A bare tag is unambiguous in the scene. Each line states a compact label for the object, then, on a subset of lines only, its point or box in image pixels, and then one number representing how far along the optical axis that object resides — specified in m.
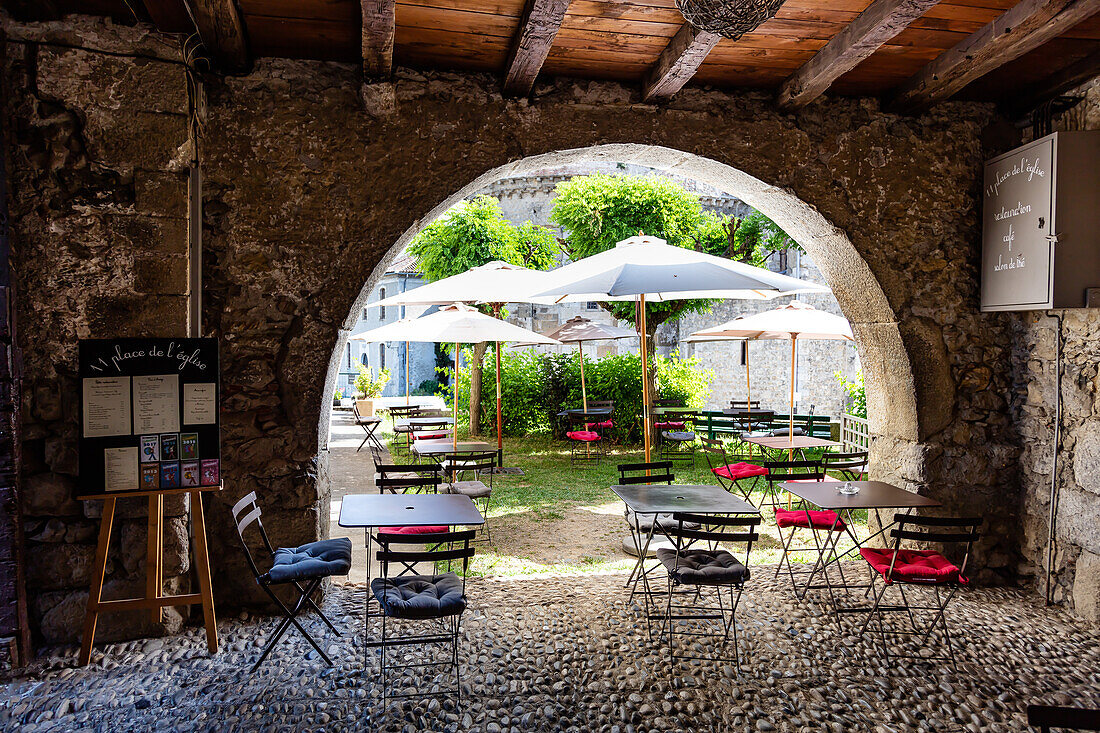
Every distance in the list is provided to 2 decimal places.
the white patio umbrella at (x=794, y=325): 7.56
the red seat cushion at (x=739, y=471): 6.52
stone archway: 4.67
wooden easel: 3.42
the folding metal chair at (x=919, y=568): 3.63
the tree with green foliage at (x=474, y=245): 12.62
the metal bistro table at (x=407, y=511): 3.46
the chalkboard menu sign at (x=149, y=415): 3.42
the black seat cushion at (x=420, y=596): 3.13
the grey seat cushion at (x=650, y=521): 4.65
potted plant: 14.40
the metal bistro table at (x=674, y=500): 3.96
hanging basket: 2.49
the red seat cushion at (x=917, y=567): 3.64
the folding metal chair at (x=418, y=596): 3.13
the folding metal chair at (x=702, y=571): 3.58
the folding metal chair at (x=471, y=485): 5.80
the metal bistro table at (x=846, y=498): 3.97
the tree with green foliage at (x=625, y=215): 12.84
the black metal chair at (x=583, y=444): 9.57
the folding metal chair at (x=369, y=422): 9.66
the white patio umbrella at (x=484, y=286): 7.16
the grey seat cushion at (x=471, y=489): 5.89
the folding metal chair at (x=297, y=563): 3.46
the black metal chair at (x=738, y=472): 6.52
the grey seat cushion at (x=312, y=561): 3.47
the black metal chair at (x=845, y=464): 5.68
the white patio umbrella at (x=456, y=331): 7.79
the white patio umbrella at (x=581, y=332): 10.85
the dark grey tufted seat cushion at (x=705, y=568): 3.58
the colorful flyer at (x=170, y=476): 3.50
